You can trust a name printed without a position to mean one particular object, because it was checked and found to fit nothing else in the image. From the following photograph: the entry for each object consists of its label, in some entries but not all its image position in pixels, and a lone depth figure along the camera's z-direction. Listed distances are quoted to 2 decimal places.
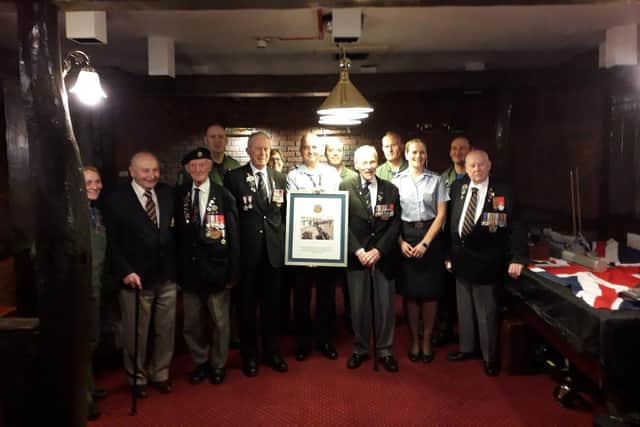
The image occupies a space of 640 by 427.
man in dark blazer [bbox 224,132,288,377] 3.47
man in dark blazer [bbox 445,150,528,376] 3.46
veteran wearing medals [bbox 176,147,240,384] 3.29
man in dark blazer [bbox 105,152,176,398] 3.14
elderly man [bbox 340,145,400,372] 3.60
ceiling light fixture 3.36
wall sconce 3.37
